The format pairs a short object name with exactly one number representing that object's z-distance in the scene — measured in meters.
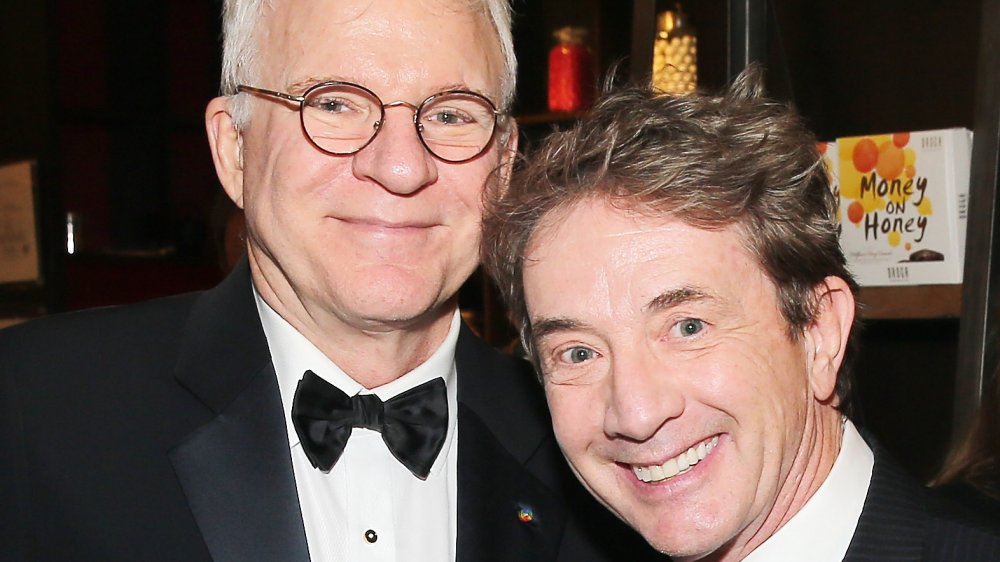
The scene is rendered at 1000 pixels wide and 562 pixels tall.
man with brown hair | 1.67
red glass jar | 4.44
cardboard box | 2.74
